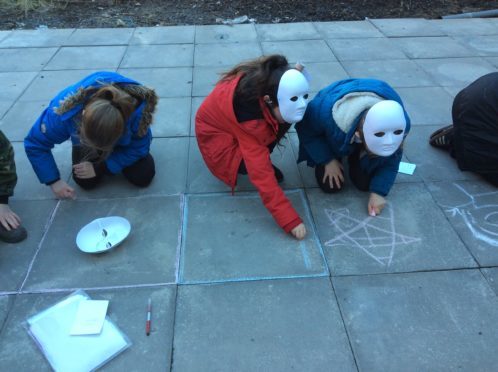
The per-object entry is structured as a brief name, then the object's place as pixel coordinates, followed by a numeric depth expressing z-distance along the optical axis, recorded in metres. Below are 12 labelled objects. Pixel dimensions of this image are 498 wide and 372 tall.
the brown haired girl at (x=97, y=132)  2.35
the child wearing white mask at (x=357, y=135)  2.38
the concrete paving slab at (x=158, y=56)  4.85
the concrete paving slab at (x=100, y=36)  5.40
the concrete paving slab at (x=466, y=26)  5.61
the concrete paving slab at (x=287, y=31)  5.58
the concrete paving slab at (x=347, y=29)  5.59
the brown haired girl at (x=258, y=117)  2.41
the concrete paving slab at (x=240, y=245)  2.40
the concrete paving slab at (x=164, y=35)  5.47
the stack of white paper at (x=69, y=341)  1.97
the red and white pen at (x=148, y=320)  2.09
